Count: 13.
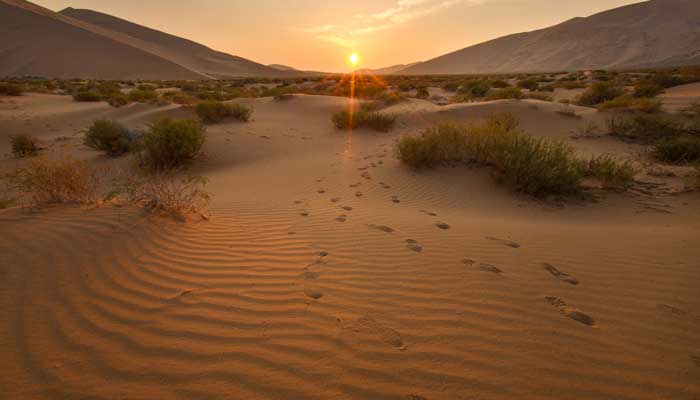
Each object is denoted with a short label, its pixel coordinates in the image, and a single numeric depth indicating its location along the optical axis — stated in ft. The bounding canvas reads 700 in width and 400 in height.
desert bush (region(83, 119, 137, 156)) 25.96
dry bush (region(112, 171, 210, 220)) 11.89
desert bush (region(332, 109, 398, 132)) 35.22
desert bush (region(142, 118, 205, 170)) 23.02
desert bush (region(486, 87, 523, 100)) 45.80
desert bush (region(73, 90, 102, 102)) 53.38
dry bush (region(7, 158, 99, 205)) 11.41
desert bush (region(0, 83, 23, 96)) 52.95
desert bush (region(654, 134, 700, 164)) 20.30
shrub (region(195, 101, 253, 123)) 37.24
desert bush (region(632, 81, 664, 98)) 42.75
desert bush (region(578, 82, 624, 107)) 43.27
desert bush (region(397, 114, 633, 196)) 16.31
